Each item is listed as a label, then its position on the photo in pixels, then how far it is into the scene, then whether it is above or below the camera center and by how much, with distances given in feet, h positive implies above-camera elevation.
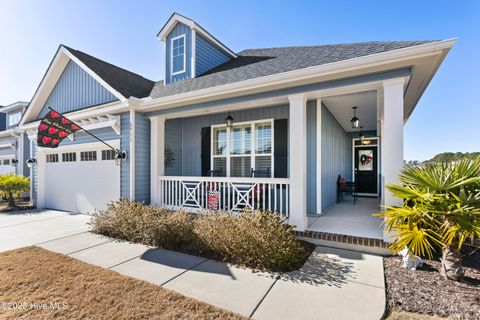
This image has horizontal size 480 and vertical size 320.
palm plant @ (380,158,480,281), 9.34 -2.32
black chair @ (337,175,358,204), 26.68 -3.44
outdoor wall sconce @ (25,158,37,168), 30.07 -0.09
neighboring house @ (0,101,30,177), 35.88 +2.52
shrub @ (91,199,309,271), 11.72 -4.67
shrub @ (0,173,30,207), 28.99 -3.35
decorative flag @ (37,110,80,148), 20.98 +2.98
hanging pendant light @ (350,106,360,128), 21.46 +3.64
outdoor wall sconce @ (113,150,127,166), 21.38 +0.36
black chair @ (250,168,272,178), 21.68 -1.39
